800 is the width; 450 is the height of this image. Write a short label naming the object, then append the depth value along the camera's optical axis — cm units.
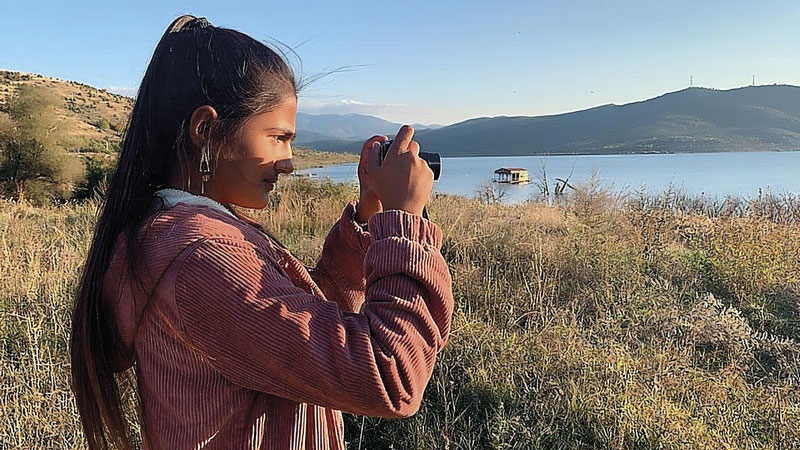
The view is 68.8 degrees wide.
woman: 72
